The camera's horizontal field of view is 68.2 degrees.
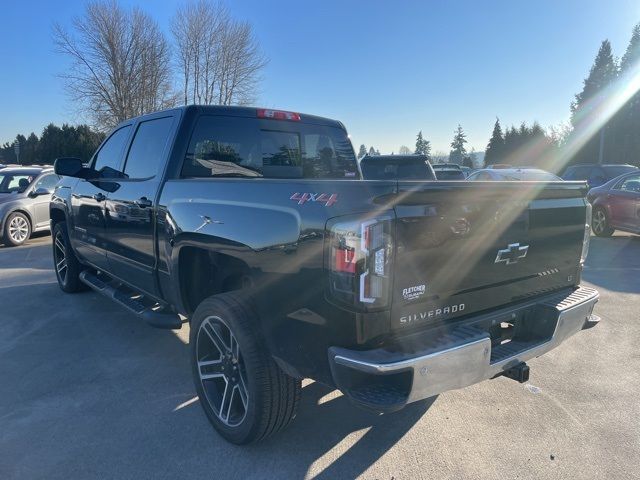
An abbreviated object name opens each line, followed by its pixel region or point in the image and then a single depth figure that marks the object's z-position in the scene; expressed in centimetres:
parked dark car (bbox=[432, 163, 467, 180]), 1391
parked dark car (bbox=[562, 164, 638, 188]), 1437
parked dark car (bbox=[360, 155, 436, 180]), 962
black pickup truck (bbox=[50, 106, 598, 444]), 215
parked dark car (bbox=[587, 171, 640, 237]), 994
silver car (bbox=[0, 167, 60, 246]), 1002
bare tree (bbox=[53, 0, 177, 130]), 3225
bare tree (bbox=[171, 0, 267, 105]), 3591
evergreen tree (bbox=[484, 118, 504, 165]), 5440
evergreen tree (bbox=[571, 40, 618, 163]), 5050
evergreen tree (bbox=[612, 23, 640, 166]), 4372
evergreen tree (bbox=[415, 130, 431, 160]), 8768
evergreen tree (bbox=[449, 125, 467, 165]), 9468
